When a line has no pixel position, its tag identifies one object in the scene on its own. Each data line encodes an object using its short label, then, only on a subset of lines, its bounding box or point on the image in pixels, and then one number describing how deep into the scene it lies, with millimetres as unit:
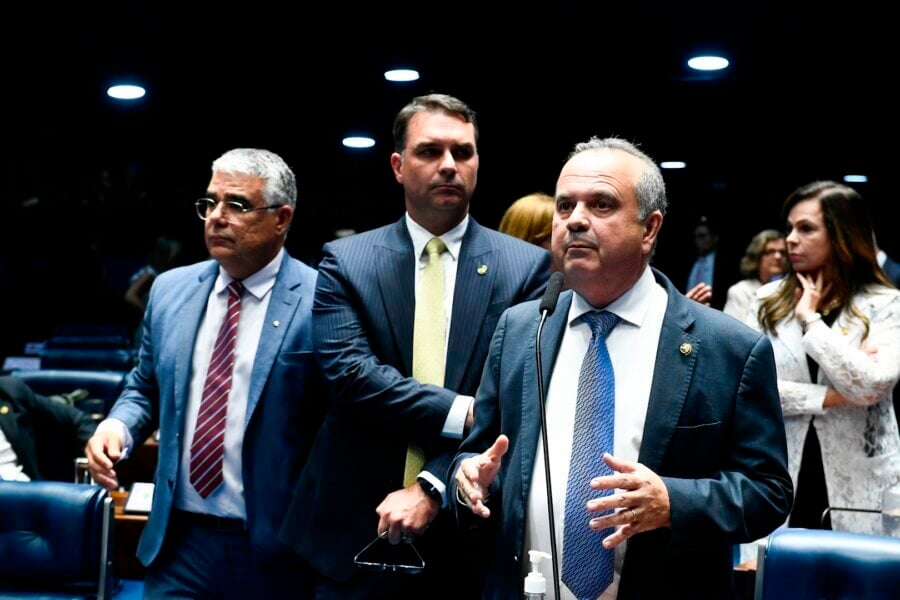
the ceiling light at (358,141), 8609
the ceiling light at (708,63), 6781
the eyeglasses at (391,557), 2229
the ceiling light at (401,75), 7340
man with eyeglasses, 2674
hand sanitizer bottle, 1583
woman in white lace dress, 2951
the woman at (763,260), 6262
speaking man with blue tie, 1760
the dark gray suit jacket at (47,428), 4215
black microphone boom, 1595
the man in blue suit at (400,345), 2393
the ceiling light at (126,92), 8227
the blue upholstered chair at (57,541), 2762
